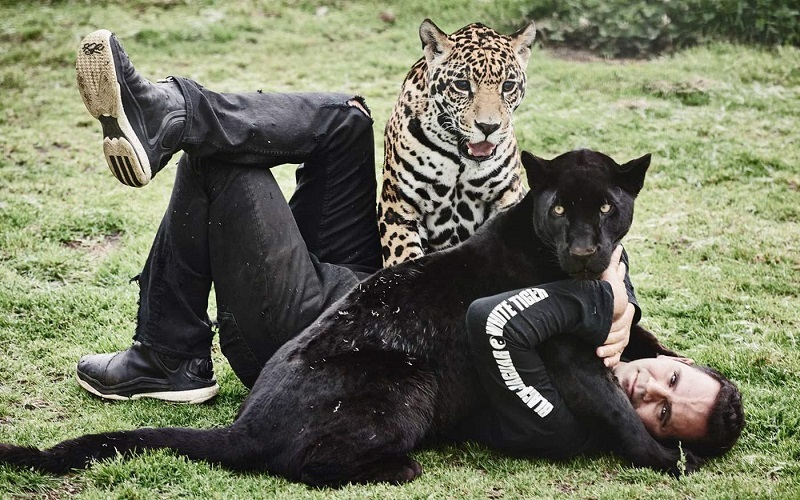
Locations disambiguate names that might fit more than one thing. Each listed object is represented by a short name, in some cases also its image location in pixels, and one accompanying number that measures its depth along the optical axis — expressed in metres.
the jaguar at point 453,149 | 5.02
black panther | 3.76
